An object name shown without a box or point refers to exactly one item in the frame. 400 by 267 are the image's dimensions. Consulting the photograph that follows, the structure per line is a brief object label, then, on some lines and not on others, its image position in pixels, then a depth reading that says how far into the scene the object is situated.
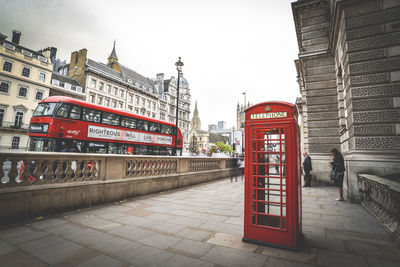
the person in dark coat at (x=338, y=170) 7.02
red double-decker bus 11.41
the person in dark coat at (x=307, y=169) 10.32
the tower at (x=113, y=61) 49.41
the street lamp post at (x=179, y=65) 15.42
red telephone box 3.30
